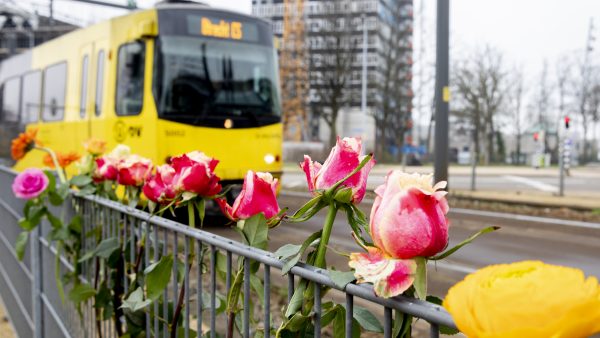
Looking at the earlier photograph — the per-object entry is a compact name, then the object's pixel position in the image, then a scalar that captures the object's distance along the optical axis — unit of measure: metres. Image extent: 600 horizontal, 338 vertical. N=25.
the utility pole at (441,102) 12.39
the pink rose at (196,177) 1.55
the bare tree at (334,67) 41.47
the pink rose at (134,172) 2.20
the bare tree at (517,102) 50.53
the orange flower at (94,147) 2.74
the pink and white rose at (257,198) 1.24
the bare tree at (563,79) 47.88
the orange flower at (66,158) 3.03
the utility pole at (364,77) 43.50
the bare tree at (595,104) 46.38
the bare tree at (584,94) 46.16
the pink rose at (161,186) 1.64
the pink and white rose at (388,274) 0.82
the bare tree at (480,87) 46.31
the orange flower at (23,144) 3.31
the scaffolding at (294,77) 43.09
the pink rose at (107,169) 2.38
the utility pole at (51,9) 21.88
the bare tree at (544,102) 51.53
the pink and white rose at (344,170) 1.05
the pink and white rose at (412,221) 0.84
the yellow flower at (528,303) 0.58
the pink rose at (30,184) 2.67
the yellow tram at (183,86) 9.65
